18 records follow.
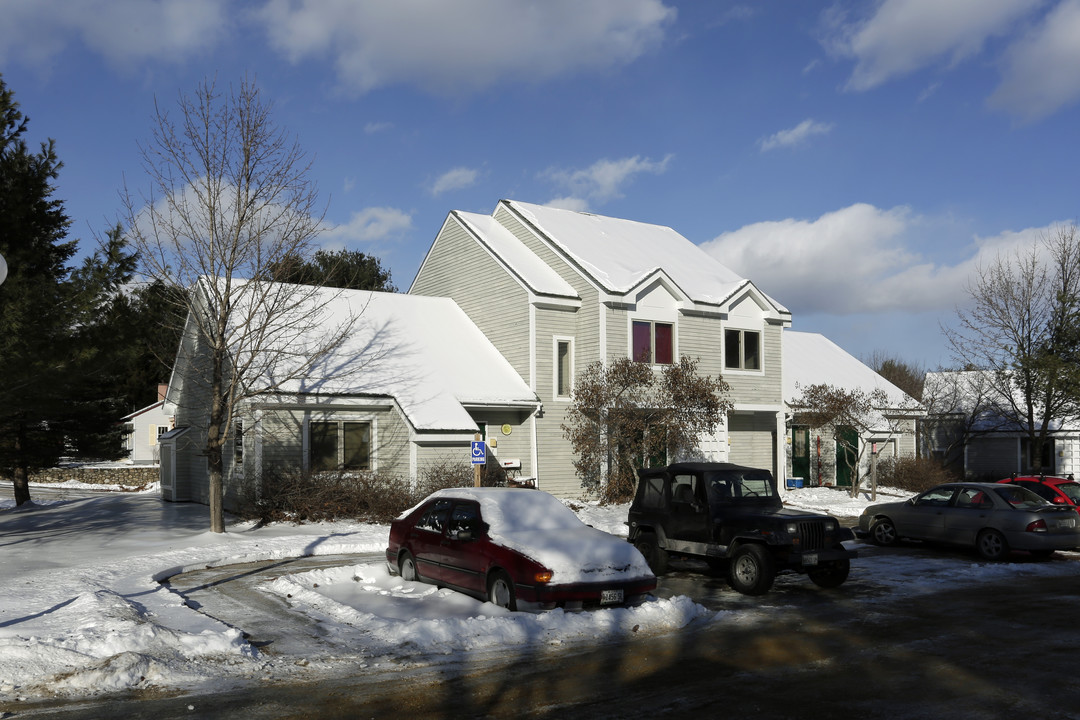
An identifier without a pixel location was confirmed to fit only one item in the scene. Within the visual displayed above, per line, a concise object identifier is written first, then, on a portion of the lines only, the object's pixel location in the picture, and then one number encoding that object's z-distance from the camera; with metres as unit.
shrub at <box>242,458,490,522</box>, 21.14
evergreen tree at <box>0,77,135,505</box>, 17.34
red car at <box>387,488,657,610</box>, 10.60
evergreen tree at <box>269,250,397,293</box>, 51.88
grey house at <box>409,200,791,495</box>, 27.27
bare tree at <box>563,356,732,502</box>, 26.08
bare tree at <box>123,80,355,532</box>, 18.42
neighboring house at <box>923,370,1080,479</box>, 40.47
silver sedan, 15.93
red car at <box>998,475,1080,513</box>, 19.44
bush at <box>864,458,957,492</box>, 33.91
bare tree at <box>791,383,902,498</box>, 30.45
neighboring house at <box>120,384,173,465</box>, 57.09
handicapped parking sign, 18.44
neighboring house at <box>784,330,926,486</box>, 34.34
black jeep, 12.74
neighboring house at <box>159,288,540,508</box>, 22.56
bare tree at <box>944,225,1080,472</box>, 30.11
